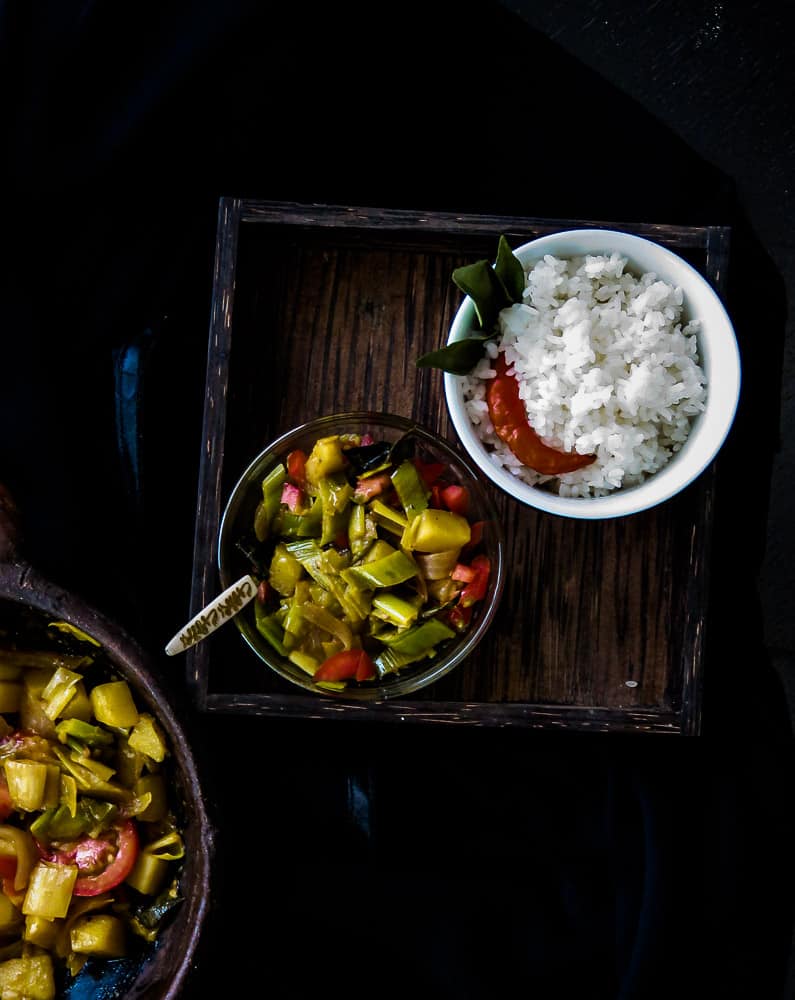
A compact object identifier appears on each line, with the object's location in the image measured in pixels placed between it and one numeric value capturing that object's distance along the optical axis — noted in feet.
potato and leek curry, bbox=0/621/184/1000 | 2.55
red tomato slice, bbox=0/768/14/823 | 2.58
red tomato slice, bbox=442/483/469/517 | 2.53
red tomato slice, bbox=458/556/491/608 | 2.50
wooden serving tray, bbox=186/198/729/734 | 2.58
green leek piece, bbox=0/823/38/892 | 2.56
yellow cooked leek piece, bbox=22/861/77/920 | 2.53
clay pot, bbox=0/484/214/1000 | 2.41
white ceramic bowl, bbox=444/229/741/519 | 2.47
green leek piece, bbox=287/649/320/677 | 2.50
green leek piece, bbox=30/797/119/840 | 2.56
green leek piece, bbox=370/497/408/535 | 2.49
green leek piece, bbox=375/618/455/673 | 2.48
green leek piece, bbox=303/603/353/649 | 2.49
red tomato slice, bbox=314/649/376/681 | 2.48
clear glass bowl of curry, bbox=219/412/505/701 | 2.48
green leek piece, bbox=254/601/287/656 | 2.51
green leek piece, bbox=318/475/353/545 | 2.50
